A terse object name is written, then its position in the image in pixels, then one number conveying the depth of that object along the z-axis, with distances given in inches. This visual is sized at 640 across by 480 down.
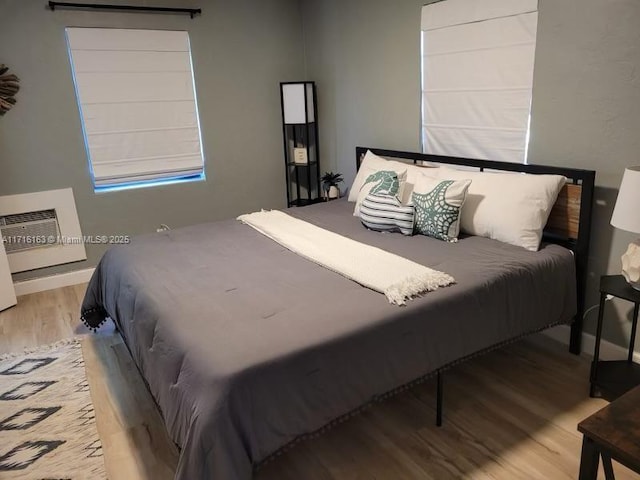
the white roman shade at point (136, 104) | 145.7
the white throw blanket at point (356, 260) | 78.6
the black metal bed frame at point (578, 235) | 92.7
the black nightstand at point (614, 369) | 85.0
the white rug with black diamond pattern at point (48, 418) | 77.5
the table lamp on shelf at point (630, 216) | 76.3
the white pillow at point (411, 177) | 118.0
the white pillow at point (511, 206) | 96.5
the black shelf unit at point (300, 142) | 167.9
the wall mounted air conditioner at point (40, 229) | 142.0
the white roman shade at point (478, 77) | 106.4
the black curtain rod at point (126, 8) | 136.6
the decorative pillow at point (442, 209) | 102.2
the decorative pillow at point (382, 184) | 115.2
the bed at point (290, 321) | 59.8
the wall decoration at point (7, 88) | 132.1
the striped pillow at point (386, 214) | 107.5
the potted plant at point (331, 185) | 164.6
